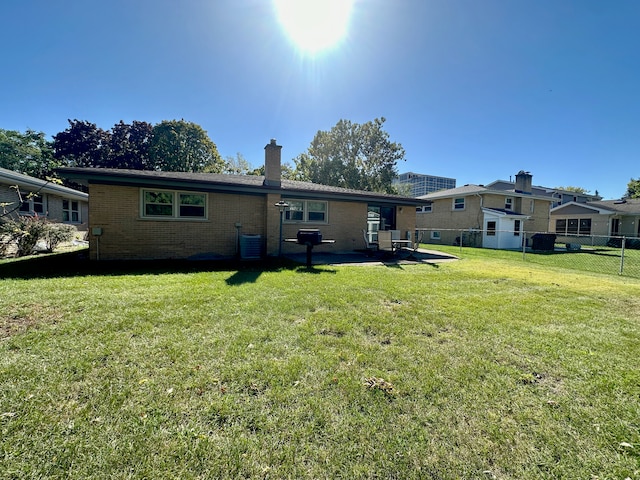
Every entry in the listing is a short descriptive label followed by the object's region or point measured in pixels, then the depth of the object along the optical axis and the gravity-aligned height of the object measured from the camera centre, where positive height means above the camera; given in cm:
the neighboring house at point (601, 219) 2416 +176
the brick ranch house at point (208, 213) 876 +58
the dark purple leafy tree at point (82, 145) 2966 +879
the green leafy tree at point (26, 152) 2747 +740
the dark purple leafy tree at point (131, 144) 3092 +938
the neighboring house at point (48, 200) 1258 +140
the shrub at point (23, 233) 880 -34
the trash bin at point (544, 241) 1669 -34
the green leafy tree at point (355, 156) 3253 +914
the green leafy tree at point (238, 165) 3662 +857
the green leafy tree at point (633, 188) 4148 +834
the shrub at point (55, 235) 1008 -44
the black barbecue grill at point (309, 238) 862 -27
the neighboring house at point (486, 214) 1961 +165
